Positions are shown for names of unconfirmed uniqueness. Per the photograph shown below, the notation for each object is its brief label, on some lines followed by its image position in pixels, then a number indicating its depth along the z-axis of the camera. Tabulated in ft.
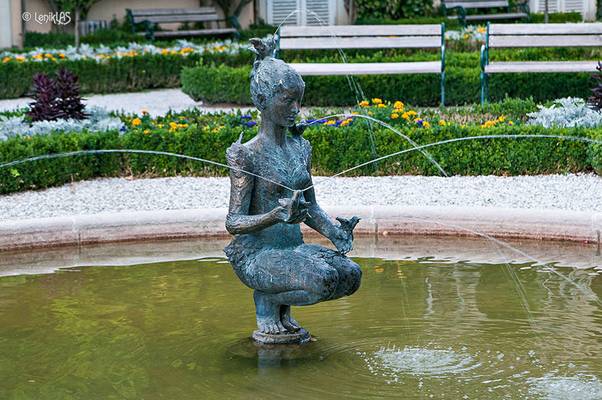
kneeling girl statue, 17.19
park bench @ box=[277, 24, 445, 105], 47.73
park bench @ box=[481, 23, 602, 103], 45.78
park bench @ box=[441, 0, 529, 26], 73.46
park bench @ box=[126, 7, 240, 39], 68.39
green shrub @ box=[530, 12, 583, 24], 73.31
